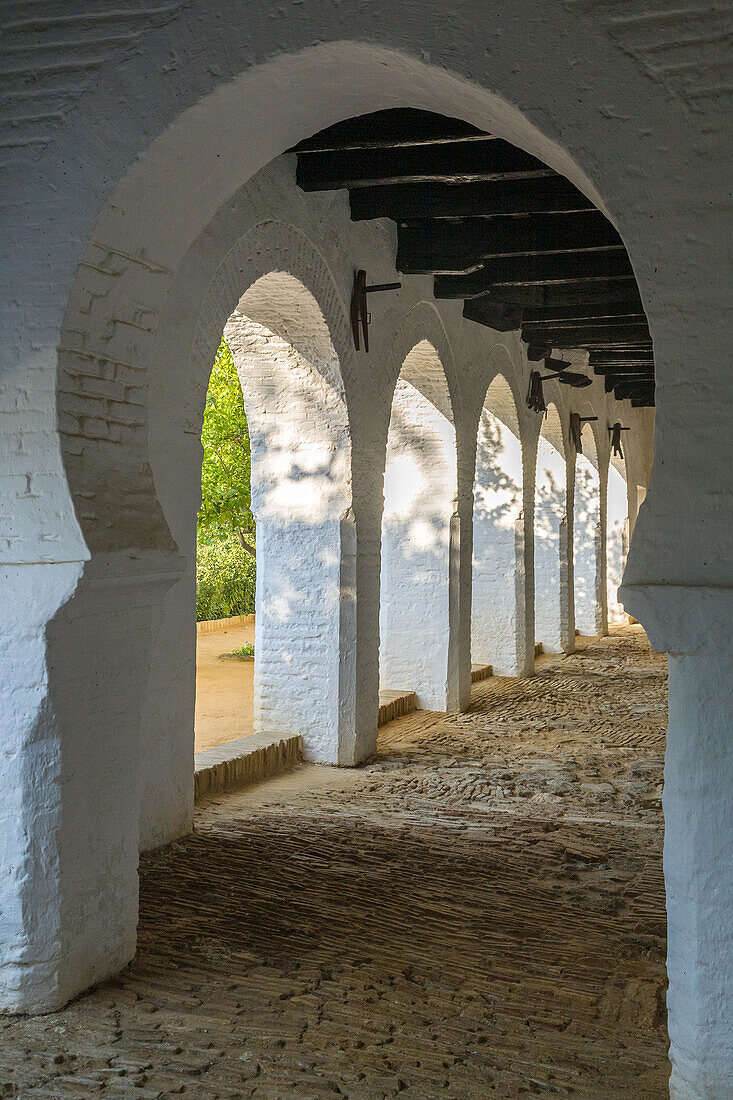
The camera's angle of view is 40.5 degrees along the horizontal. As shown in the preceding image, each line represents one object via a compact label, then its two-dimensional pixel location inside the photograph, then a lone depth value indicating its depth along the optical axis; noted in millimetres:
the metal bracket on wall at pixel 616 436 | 18100
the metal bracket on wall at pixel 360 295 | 7508
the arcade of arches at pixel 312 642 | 3086
